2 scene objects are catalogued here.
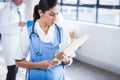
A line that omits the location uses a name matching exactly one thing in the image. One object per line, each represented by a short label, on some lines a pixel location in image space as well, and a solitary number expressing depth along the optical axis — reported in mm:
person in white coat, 2975
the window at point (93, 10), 4209
